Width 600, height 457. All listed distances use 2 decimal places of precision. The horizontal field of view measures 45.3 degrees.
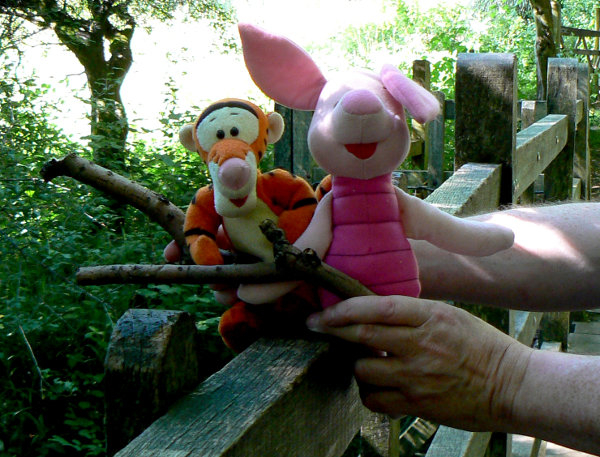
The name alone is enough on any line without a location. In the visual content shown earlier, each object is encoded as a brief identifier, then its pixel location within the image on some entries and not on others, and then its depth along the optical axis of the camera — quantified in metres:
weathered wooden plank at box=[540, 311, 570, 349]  4.87
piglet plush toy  0.97
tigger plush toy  0.96
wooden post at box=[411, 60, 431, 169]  7.56
